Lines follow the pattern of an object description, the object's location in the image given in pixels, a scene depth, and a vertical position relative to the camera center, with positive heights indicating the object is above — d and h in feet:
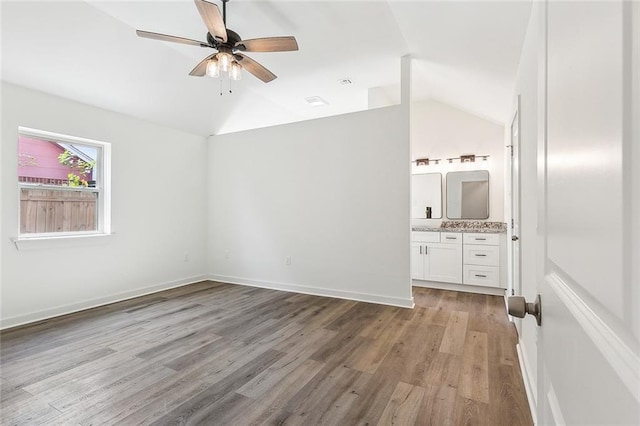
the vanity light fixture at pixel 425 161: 17.38 +3.16
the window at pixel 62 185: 11.15 +1.11
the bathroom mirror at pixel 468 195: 16.21 +1.12
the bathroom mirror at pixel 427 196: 17.29 +1.09
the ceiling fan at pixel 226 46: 7.57 +4.70
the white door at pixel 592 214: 0.90 +0.01
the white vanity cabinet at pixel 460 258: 13.88 -2.15
